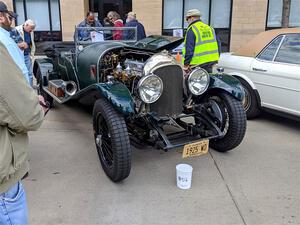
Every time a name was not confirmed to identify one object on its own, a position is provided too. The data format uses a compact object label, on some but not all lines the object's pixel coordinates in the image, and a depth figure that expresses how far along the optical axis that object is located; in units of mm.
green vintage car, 3297
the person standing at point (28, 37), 6231
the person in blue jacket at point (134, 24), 7378
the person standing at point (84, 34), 5136
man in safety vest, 5062
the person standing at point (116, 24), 5410
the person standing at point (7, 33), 2940
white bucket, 3215
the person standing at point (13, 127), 1395
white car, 4641
